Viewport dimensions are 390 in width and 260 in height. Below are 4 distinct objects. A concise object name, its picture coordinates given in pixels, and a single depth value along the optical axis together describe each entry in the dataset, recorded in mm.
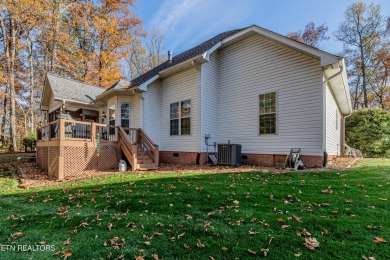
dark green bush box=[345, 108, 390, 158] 13867
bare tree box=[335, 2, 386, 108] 19281
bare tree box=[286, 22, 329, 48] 21578
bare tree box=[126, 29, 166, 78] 25156
